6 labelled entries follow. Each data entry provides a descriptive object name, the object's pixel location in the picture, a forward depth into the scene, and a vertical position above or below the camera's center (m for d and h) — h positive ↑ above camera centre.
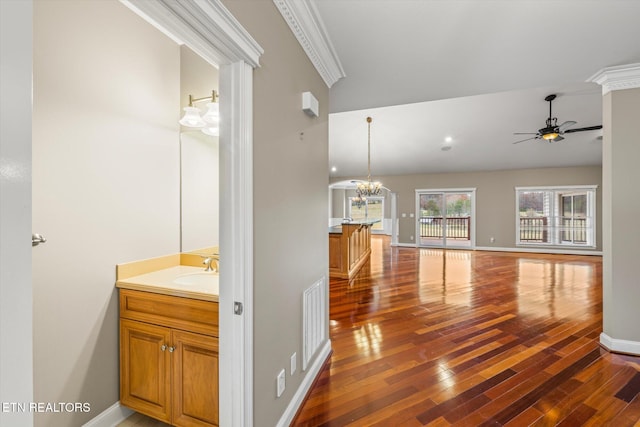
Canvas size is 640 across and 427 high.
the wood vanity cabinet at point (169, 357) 1.49 -0.84
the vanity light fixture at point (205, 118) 2.04 +0.73
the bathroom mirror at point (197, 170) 2.19 +0.37
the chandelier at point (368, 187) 6.98 +0.70
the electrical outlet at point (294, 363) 1.74 -0.98
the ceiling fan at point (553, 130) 4.50 +1.40
